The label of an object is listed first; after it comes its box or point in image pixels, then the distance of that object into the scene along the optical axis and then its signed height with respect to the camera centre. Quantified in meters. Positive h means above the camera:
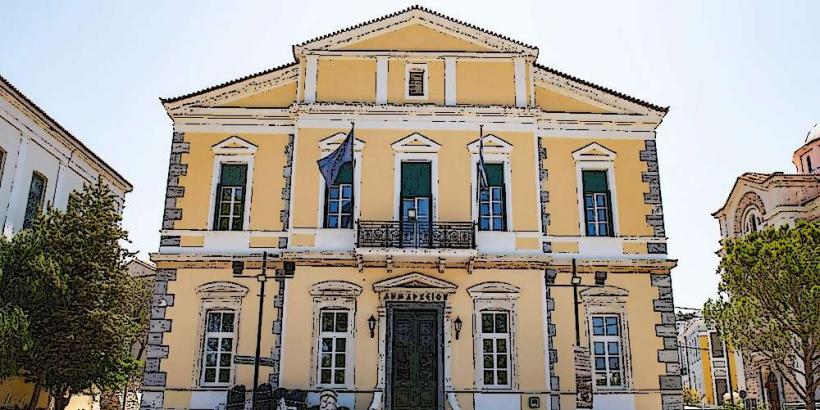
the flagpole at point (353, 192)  16.53 +4.62
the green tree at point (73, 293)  15.64 +2.18
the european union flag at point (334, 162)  15.70 +5.03
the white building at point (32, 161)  18.23 +6.33
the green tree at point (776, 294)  14.61 +2.17
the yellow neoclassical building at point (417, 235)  15.77 +3.63
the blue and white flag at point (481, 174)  16.06 +4.88
